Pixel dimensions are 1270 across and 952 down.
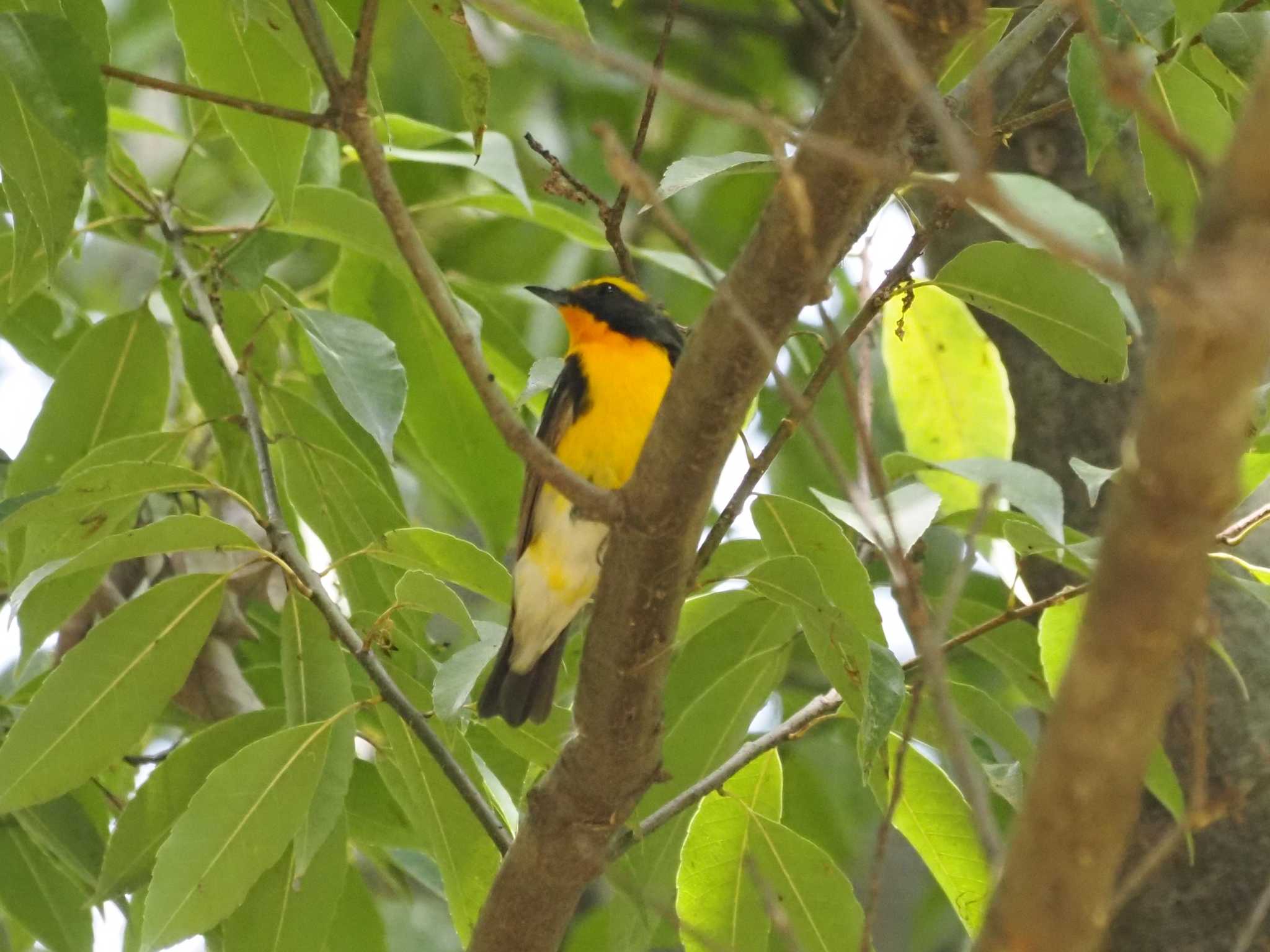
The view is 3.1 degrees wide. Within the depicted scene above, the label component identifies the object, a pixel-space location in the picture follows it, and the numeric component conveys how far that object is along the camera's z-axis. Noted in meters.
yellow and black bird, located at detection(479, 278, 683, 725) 6.97
